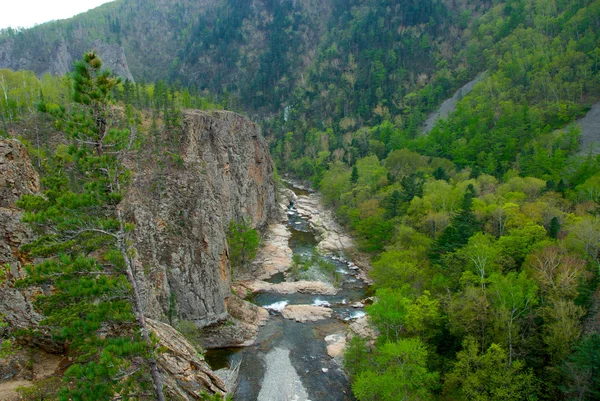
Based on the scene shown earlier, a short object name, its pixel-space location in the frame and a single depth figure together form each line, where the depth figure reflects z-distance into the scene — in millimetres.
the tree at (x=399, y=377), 23781
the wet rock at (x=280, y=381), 28125
